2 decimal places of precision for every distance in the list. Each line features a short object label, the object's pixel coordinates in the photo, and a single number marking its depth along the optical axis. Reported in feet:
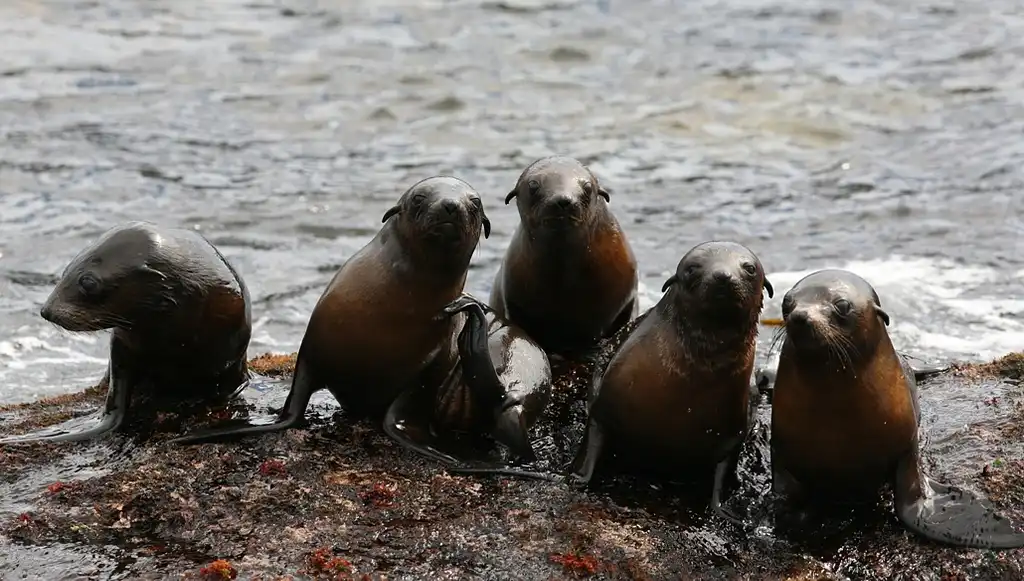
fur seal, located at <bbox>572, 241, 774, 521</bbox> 36.60
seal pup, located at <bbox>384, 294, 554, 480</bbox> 39.27
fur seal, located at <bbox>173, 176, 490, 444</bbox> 39.90
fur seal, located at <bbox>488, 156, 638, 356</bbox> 45.09
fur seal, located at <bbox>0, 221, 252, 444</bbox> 40.19
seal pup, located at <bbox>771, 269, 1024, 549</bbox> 34.68
